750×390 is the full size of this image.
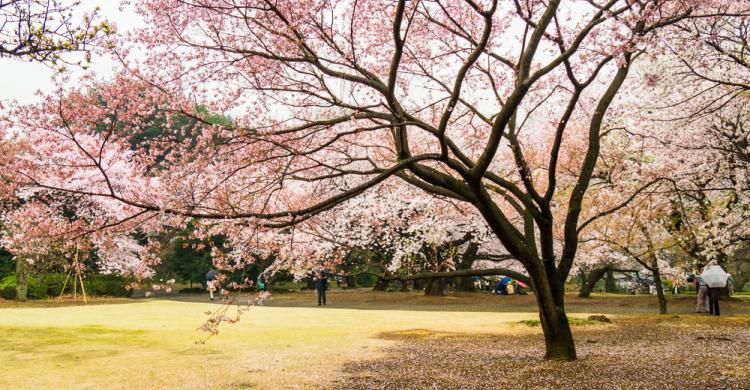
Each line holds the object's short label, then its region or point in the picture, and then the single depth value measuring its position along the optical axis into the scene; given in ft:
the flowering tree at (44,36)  19.93
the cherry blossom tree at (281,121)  23.73
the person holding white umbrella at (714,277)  54.49
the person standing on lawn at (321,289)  81.10
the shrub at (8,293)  94.84
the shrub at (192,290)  129.04
